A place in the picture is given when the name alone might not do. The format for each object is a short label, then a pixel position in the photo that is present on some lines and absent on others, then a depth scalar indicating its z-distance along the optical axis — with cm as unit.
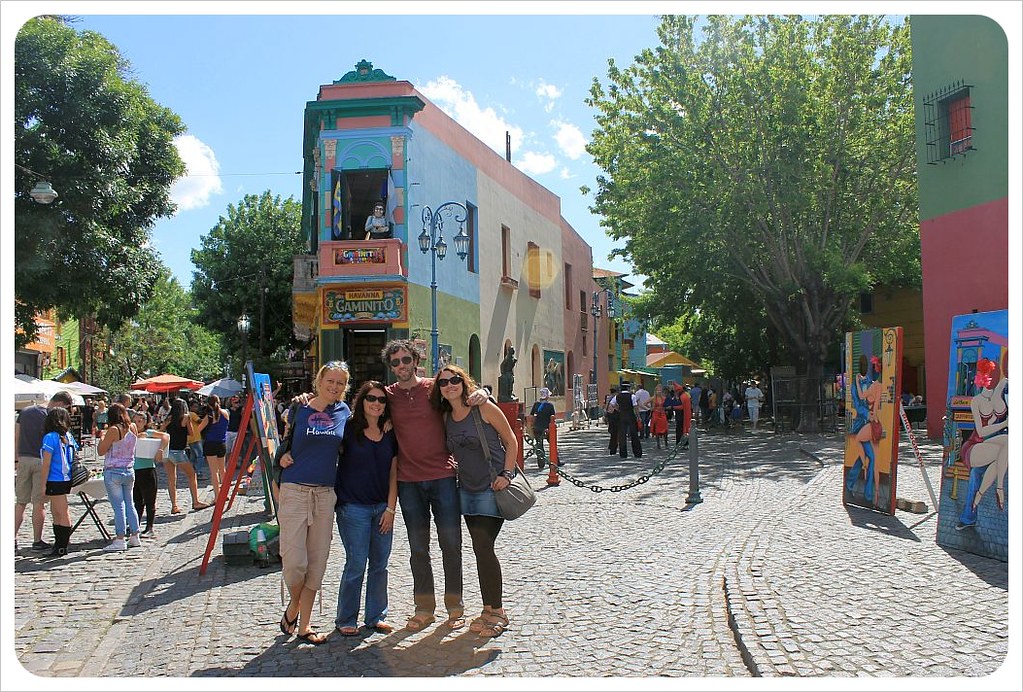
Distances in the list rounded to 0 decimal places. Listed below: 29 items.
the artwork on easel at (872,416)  938
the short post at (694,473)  1117
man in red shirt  554
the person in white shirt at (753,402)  2656
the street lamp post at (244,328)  2925
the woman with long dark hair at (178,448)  1175
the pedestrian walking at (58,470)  864
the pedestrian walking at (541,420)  1658
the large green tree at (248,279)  3850
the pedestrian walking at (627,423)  1820
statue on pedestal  2303
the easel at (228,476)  734
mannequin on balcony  2217
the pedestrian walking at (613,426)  1908
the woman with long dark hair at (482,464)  549
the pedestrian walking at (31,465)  876
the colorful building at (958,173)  1717
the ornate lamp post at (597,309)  3853
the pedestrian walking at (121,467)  897
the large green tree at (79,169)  1772
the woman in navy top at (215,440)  1241
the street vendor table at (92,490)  946
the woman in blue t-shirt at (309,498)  540
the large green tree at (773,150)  2236
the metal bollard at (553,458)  1371
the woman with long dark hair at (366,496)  550
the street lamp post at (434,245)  2012
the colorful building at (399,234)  2200
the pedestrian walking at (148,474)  995
